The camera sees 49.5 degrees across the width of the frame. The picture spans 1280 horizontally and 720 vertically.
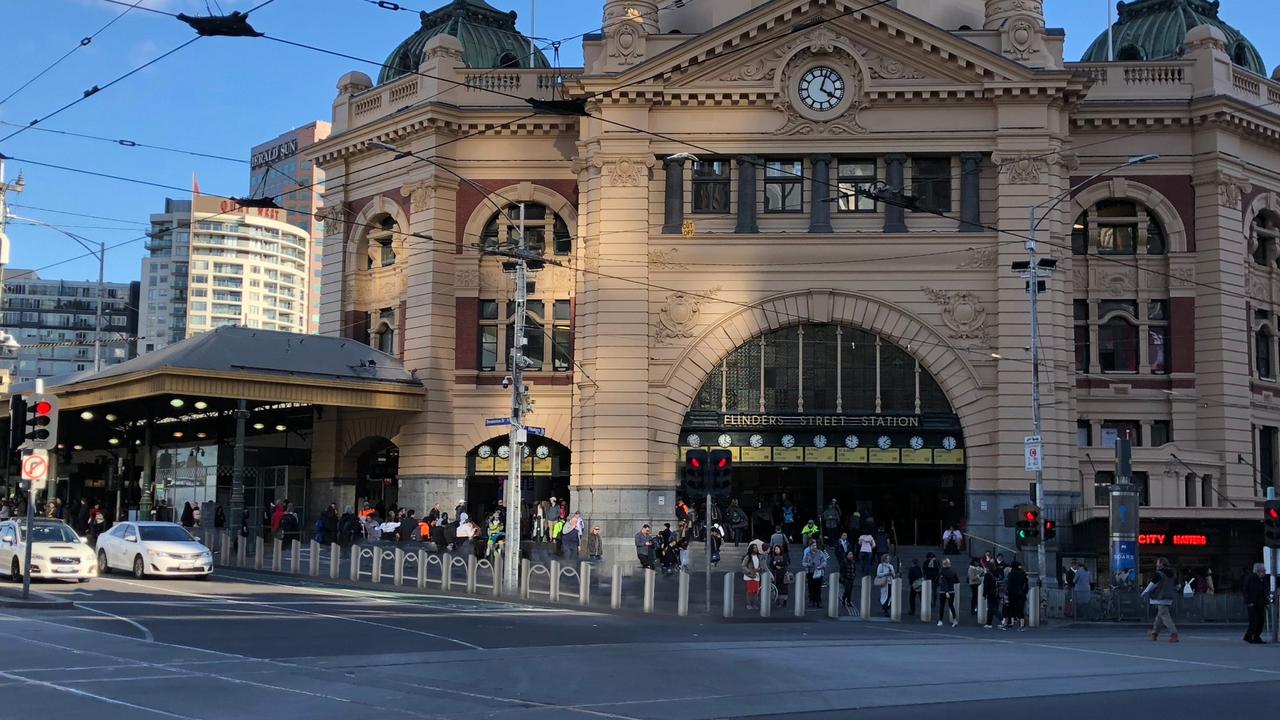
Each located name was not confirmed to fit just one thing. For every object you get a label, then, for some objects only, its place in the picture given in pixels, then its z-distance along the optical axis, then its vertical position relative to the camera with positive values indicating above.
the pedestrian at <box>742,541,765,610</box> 34.50 -1.73
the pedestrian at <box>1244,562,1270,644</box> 29.02 -1.95
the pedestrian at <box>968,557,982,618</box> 34.22 -1.87
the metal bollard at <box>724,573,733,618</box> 31.84 -2.17
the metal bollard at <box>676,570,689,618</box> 31.95 -2.23
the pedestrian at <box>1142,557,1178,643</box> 29.30 -1.96
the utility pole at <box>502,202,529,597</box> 35.72 +1.61
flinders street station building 46.75 +7.73
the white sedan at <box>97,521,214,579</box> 34.59 -1.56
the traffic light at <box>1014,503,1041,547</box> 35.19 -0.43
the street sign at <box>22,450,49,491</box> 27.77 +0.40
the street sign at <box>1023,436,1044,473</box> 37.34 +1.42
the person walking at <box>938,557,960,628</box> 32.81 -1.95
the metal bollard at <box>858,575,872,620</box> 32.75 -2.30
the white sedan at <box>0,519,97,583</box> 32.12 -1.52
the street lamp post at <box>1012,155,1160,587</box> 37.08 +5.96
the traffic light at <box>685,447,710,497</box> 31.81 +0.64
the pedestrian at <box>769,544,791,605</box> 35.69 -1.80
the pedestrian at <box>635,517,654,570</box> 38.94 -1.29
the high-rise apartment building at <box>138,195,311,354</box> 174.75 +27.85
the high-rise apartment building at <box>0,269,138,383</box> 170.38 +20.90
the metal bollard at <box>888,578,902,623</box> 32.91 -2.26
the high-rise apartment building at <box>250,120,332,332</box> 177.12 +41.46
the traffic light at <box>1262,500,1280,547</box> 32.03 -0.34
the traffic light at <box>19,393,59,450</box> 27.67 +1.24
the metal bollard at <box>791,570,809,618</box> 32.53 -2.19
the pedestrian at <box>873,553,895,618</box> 34.69 -1.85
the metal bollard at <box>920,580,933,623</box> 33.41 -2.29
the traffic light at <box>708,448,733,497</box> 31.80 +0.66
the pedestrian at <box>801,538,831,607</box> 34.94 -1.61
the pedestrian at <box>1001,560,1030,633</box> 32.75 -2.03
